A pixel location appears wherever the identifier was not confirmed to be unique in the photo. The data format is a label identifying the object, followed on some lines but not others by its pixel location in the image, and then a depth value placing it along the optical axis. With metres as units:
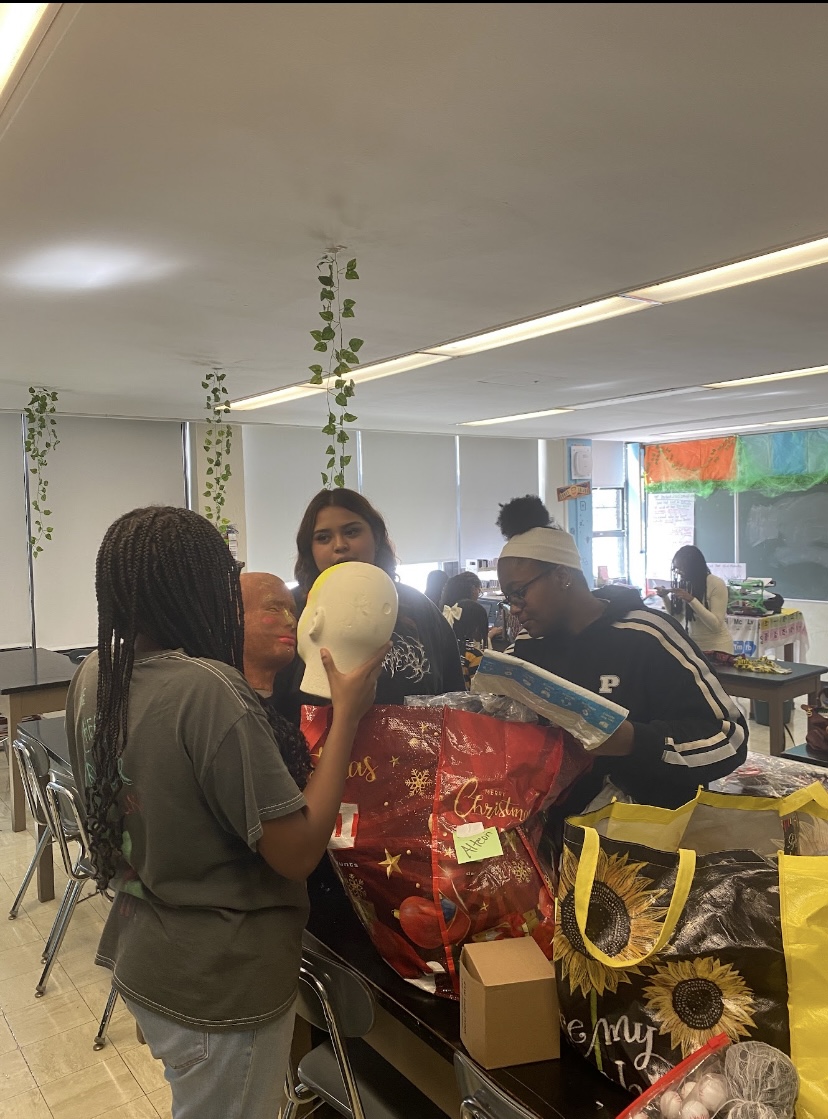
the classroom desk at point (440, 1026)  1.01
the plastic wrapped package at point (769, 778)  2.24
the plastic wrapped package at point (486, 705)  1.35
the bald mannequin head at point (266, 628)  1.44
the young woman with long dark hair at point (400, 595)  1.71
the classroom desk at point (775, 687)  4.38
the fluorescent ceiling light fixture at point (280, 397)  5.00
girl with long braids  1.09
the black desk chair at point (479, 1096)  1.03
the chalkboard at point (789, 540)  8.11
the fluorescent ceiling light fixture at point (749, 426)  7.70
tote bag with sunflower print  0.93
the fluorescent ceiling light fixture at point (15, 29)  1.25
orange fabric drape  8.96
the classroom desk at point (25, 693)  3.83
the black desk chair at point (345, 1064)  1.33
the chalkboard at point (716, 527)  8.98
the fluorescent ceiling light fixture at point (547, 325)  3.18
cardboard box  1.06
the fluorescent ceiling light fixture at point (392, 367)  4.12
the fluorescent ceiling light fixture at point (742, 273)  2.59
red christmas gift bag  1.17
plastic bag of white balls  0.89
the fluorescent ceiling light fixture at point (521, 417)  6.49
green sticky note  1.17
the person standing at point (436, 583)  5.83
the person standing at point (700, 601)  5.09
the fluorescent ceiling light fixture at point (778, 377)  4.88
